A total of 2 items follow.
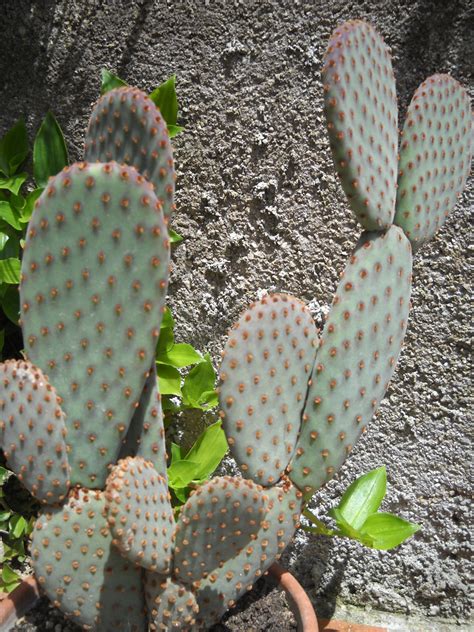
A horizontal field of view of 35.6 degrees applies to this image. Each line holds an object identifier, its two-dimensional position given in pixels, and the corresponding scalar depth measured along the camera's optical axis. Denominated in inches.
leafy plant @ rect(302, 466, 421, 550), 17.2
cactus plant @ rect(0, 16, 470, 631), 13.5
